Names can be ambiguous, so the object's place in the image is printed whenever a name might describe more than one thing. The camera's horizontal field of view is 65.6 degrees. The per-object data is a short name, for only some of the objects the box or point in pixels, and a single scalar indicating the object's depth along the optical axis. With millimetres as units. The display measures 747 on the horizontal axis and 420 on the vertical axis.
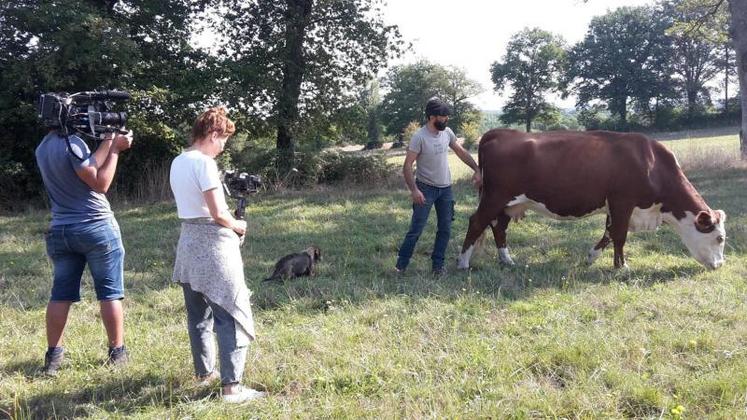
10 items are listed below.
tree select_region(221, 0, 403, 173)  16938
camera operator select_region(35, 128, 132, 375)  4020
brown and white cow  7223
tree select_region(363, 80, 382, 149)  72438
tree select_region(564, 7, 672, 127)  64250
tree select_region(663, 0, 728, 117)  63688
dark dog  6879
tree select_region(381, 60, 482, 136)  77438
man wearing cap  6641
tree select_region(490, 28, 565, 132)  72438
